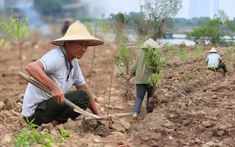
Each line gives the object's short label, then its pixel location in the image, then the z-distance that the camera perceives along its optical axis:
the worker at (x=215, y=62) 13.43
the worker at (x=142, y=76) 8.34
